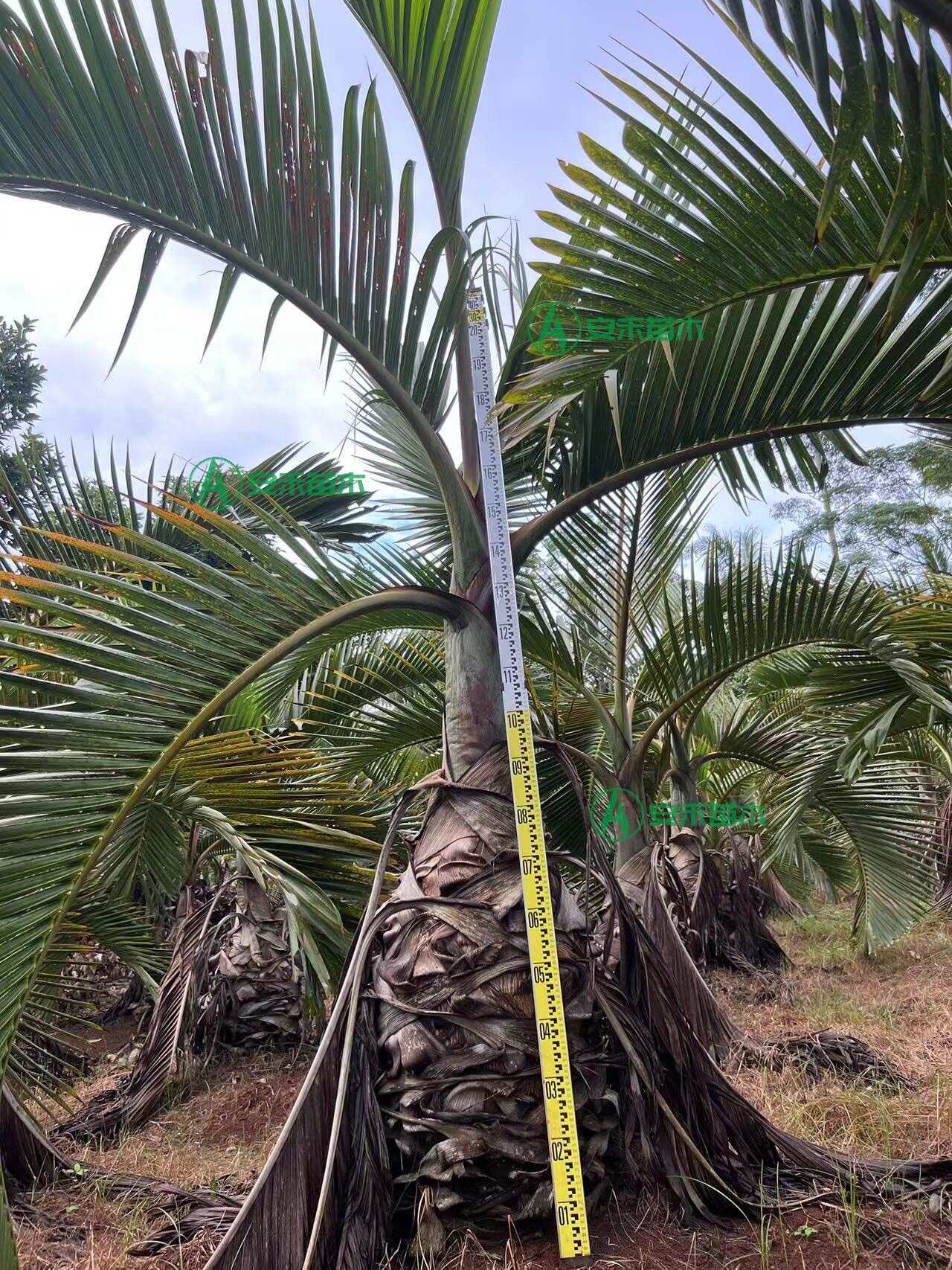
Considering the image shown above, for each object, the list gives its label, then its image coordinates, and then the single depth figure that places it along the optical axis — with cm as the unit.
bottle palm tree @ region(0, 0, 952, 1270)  143
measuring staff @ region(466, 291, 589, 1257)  164
